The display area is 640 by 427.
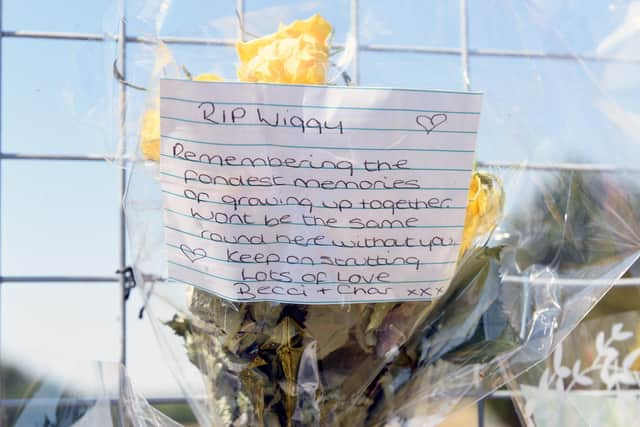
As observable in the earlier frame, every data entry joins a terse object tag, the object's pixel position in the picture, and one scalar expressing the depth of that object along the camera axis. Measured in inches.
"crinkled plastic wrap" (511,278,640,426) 20.1
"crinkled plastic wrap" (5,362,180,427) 16.4
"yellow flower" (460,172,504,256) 14.7
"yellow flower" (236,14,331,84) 13.2
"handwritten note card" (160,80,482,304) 12.9
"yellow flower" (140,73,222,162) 13.9
